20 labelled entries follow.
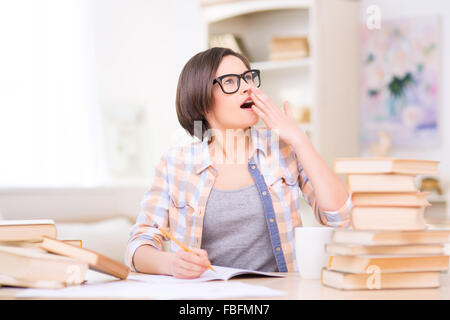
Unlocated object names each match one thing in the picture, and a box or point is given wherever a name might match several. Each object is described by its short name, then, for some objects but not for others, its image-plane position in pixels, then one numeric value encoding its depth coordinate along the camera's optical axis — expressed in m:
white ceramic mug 1.94
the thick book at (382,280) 1.76
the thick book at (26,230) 1.88
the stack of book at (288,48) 5.17
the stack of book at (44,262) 1.80
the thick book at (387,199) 1.76
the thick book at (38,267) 1.80
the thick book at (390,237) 1.74
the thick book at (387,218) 1.76
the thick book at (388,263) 1.75
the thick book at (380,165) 1.75
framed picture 5.03
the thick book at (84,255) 1.81
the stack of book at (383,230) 1.75
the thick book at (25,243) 1.89
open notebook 1.92
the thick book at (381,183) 1.76
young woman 2.32
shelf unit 5.19
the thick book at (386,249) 1.75
